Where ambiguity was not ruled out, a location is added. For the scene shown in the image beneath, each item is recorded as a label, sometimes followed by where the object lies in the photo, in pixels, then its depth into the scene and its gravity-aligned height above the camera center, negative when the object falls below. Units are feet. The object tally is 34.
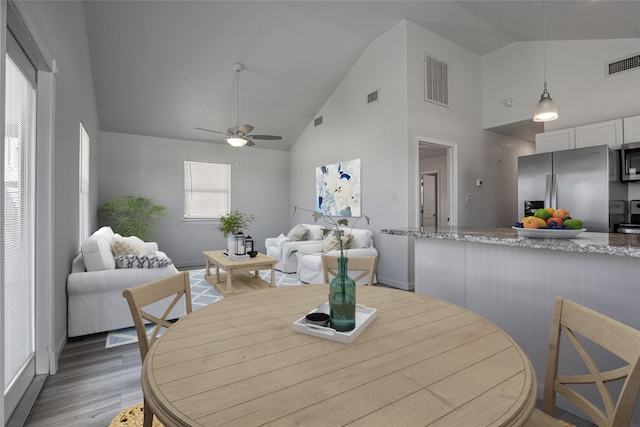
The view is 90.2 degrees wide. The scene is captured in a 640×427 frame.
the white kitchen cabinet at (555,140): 13.80 +3.21
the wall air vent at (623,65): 12.48 +5.91
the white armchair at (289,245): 17.12 -1.75
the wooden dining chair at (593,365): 2.58 -1.43
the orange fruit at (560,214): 5.67 -0.03
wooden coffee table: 12.35 -2.53
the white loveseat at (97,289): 8.76 -2.07
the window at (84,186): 12.69 +1.22
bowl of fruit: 5.40 -0.24
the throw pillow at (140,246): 11.33 -1.13
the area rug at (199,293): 8.96 -3.25
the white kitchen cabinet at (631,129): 11.86 +3.12
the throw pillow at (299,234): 18.84 -1.19
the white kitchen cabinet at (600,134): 12.39 +3.15
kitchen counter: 4.93 -1.21
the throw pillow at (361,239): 15.34 -1.23
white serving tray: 3.30 -1.25
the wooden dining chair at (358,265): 6.68 -1.10
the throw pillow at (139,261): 9.83 -1.44
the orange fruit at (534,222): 5.66 -0.18
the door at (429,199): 27.07 +1.23
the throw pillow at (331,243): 14.64 -1.46
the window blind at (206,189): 21.22 +1.74
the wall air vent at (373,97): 15.78 +5.89
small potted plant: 14.47 -0.48
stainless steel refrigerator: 11.66 +1.05
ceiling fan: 14.82 +3.79
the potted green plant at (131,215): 17.94 +0.02
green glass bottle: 3.44 -0.96
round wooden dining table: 2.16 -1.34
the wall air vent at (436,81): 14.75 +6.28
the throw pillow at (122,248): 10.65 -1.10
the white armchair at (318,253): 14.25 -1.90
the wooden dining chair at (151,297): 4.08 -1.18
